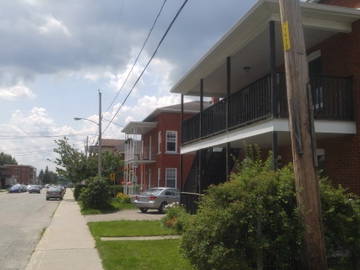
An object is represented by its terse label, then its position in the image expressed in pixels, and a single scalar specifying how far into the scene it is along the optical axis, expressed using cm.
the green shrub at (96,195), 2925
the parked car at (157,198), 2625
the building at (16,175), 13212
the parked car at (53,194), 5029
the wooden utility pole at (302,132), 699
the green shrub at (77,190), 4661
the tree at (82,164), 4725
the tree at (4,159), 16661
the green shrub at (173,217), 1562
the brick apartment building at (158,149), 3747
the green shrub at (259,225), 729
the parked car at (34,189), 8266
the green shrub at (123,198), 3547
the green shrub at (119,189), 5066
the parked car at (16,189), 8494
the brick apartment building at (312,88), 1142
